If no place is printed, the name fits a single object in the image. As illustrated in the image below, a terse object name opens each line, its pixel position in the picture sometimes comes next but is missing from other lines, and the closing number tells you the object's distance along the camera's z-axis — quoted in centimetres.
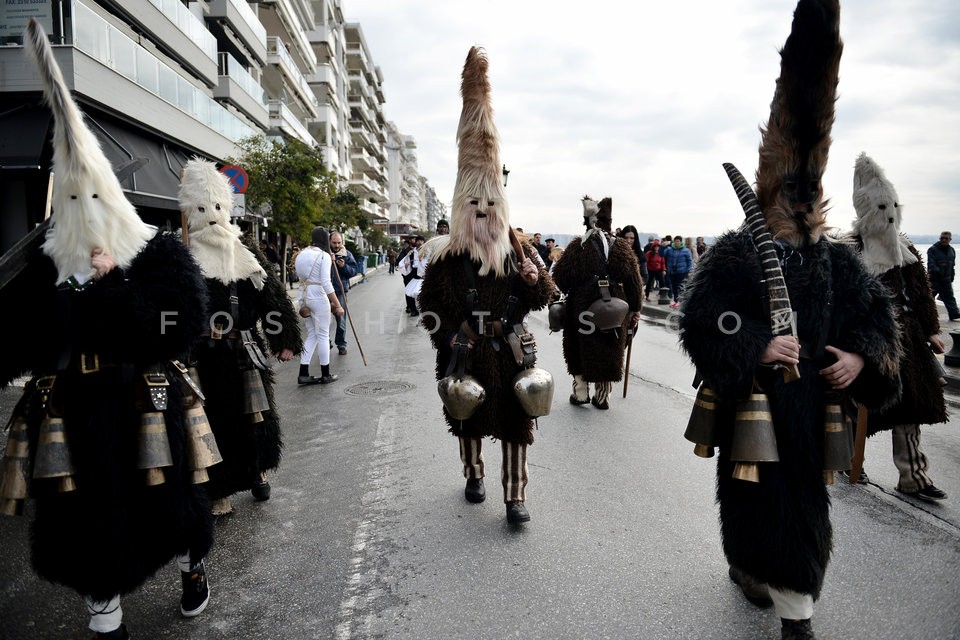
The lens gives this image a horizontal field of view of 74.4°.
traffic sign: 1065
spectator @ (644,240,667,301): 1911
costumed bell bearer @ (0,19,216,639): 258
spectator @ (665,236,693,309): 1742
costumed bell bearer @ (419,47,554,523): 394
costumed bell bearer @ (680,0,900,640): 256
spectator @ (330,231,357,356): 960
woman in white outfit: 821
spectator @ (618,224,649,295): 1112
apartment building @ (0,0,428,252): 1392
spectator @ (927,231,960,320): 1288
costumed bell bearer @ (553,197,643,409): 657
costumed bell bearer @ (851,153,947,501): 412
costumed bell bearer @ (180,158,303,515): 400
